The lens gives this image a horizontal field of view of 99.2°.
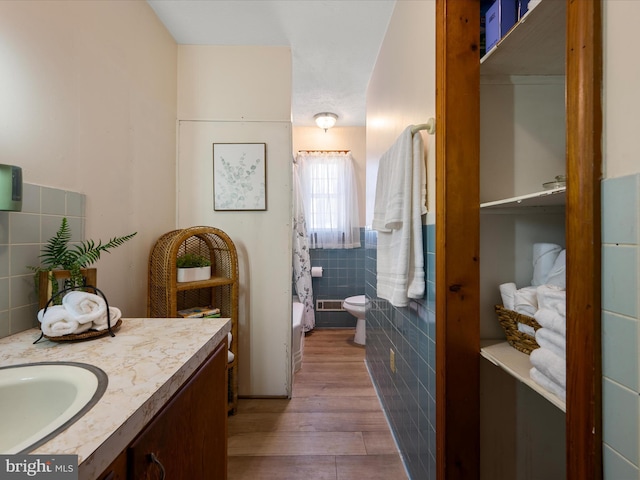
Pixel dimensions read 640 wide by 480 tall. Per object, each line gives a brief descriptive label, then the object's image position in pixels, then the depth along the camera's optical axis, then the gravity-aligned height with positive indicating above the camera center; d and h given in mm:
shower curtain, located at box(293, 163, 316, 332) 2893 -256
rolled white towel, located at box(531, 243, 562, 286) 884 -61
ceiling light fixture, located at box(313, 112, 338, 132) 2939 +1327
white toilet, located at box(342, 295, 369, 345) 2787 -740
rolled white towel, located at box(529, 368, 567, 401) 603 -333
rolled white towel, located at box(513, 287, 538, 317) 810 -181
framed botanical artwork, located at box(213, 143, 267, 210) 1898 +438
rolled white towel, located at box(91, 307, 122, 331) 825 -254
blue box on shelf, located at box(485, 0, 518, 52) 820 +688
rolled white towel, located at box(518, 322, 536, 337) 803 -265
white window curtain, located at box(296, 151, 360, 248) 3293 +532
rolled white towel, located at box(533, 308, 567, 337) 607 -183
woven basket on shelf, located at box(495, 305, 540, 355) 801 -282
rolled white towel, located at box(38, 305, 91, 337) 764 -239
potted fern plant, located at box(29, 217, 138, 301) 879 -82
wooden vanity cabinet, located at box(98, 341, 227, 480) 496 -456
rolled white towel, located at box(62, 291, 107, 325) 787 -202
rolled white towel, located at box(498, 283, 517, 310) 881 -174
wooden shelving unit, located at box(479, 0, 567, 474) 928 +64
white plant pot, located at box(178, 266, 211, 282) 1569 -203
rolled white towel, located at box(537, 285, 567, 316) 625 -136
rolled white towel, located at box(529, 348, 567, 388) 595 -281
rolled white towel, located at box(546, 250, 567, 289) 814 -97
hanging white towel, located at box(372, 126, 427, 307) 1112 +96
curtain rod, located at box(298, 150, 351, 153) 3320 +1090
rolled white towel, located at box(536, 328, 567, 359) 602 -230
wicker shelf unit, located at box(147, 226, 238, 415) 1497 -248
